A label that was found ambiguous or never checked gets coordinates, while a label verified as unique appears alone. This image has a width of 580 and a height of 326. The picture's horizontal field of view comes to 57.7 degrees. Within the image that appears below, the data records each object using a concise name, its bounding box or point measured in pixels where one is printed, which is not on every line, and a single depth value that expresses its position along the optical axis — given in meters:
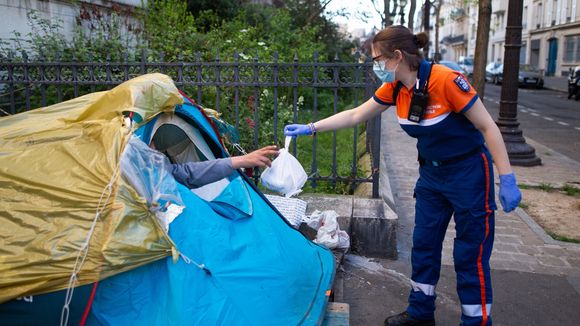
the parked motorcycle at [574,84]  22.15
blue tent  2.39
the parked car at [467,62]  40.88
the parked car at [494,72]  35.03
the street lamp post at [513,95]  8.12
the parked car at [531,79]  30.48
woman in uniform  2.76
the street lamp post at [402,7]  20.58
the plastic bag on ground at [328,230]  4.08
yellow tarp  2.18
